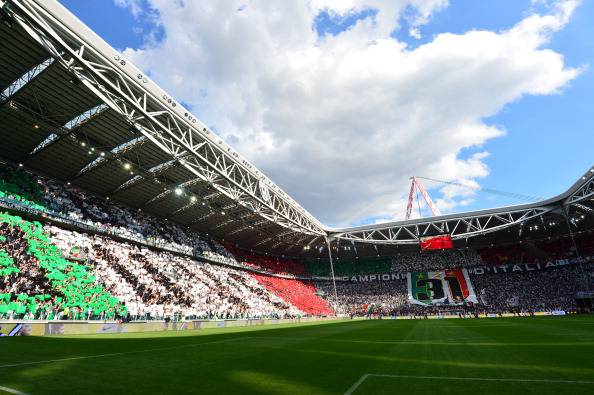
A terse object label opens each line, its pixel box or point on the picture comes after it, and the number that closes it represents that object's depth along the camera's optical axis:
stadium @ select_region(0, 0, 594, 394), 6.81
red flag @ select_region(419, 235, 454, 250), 51.28
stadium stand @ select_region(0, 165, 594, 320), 23.84
